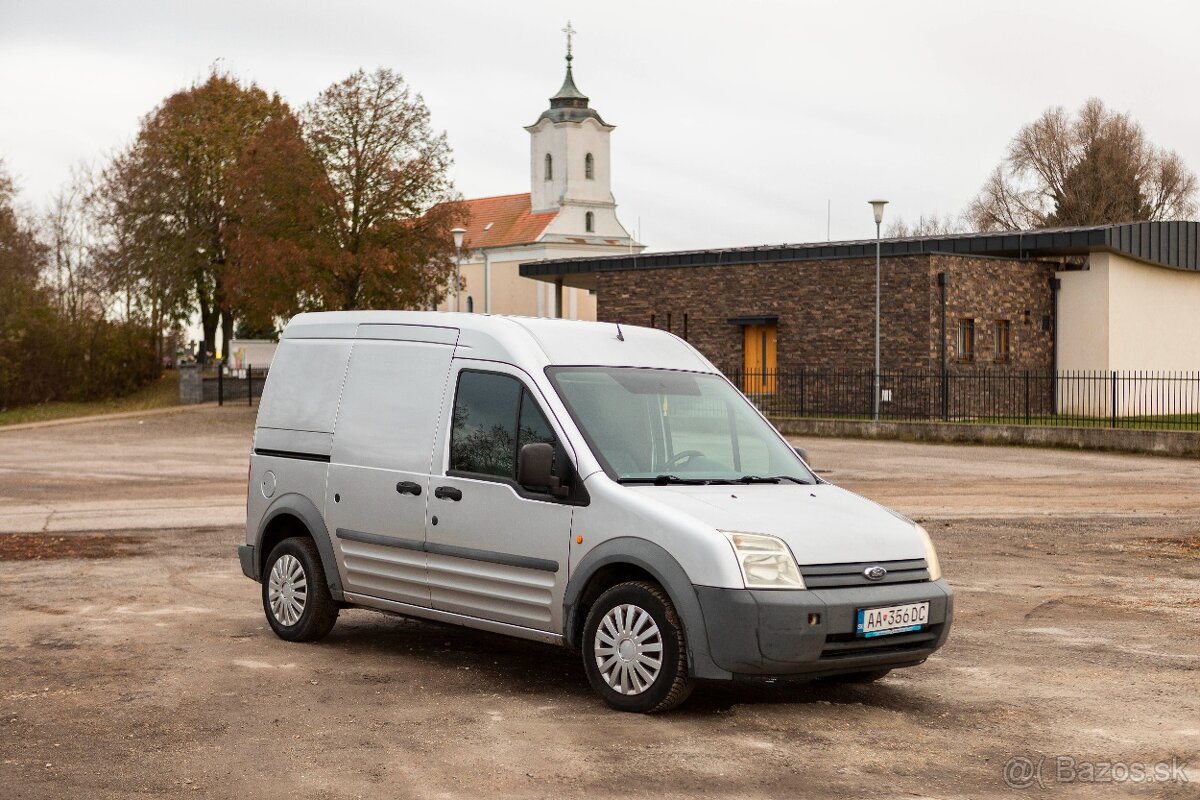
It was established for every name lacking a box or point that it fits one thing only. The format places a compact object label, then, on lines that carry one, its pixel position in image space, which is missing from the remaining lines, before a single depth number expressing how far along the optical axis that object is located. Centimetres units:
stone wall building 4069
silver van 696
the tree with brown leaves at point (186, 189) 5703
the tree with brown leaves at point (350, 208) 4178
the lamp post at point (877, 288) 3538
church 9288
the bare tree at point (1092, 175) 6819
